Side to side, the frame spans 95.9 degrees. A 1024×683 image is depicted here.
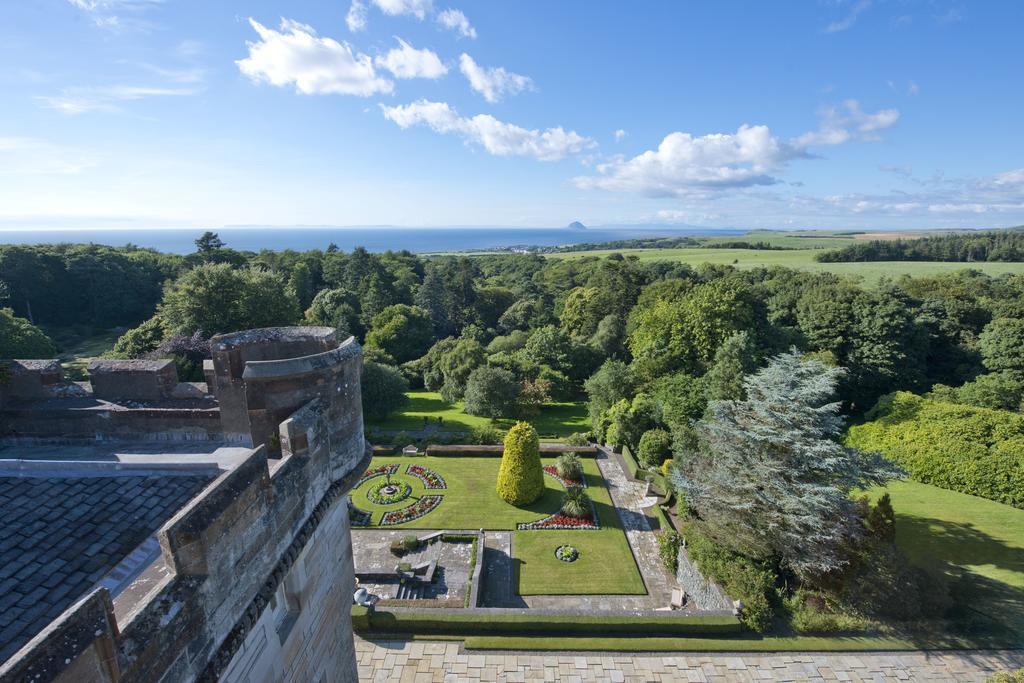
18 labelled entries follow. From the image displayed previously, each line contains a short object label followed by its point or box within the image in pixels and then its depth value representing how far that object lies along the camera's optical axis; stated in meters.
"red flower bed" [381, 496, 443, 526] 20.61
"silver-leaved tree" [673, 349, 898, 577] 14.09
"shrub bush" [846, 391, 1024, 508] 18.84
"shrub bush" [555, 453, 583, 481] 23.75
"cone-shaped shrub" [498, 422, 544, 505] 21.50
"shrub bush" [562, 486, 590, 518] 20.72
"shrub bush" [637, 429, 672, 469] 24.08
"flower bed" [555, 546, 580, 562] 18.28
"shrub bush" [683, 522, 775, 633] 13.87
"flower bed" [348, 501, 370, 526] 20.39
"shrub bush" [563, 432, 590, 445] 27.84
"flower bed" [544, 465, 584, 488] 23.64
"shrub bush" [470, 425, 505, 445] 28.22
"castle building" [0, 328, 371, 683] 3.54
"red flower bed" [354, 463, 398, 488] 24.03
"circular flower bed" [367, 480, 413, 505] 22.09
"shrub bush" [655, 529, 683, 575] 17.70
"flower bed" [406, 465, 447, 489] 23.38
